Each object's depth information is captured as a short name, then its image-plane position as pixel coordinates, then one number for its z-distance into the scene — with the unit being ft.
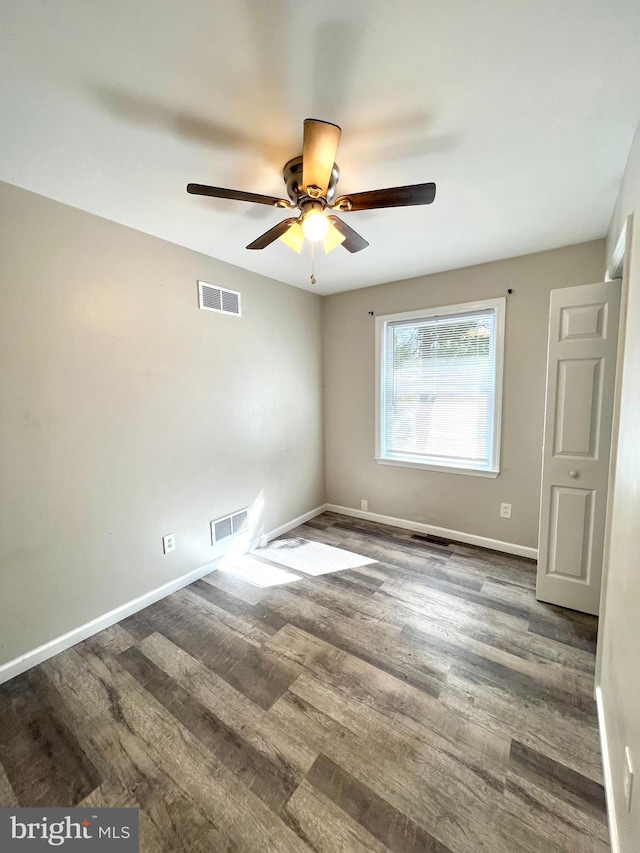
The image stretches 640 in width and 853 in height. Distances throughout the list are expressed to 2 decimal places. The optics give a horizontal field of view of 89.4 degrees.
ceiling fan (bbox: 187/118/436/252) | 3.82
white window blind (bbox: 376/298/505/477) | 9.32
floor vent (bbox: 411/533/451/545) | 10.10
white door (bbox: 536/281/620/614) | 6.40
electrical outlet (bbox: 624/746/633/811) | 3.03
